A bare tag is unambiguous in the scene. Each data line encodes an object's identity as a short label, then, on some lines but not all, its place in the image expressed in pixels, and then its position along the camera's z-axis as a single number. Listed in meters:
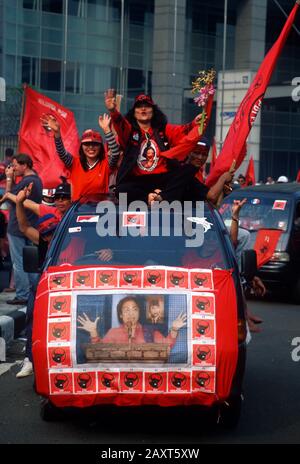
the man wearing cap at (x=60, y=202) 8.93
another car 14.78
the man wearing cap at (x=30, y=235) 8.32
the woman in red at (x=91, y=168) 8.92
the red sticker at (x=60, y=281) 6.73
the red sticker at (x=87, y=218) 7.46
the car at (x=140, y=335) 6.38
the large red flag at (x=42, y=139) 15.90
